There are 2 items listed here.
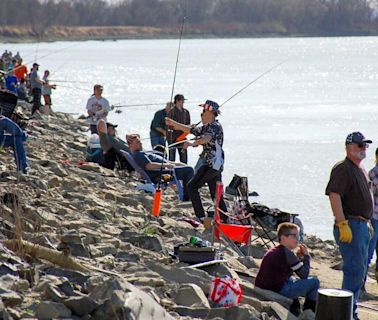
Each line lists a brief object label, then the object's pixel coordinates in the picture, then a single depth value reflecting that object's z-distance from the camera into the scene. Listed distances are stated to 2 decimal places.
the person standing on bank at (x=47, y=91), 52.28
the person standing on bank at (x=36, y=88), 48.69
